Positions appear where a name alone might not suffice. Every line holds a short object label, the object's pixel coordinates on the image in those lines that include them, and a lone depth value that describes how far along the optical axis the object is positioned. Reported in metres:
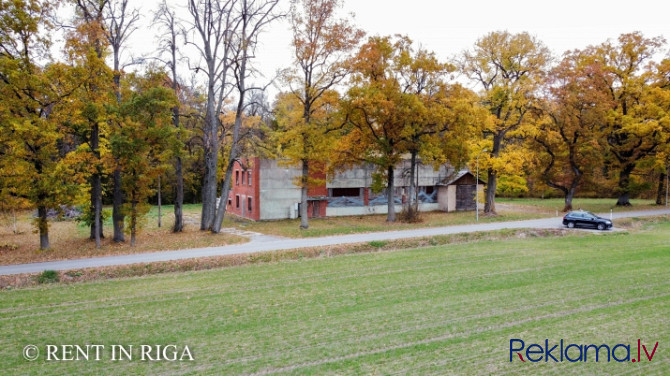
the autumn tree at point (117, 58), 23.64
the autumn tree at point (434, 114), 30.59
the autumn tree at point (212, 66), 25.61
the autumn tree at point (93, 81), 20.61
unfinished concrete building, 35.59
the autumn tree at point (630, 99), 37.72
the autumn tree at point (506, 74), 34.25
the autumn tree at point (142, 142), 21.48
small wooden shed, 42.44
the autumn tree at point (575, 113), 38.06
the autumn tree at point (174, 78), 25.78
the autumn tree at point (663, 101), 36.62
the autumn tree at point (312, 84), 27.28
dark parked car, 28.69
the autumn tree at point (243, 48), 25.81
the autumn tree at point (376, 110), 29.22
